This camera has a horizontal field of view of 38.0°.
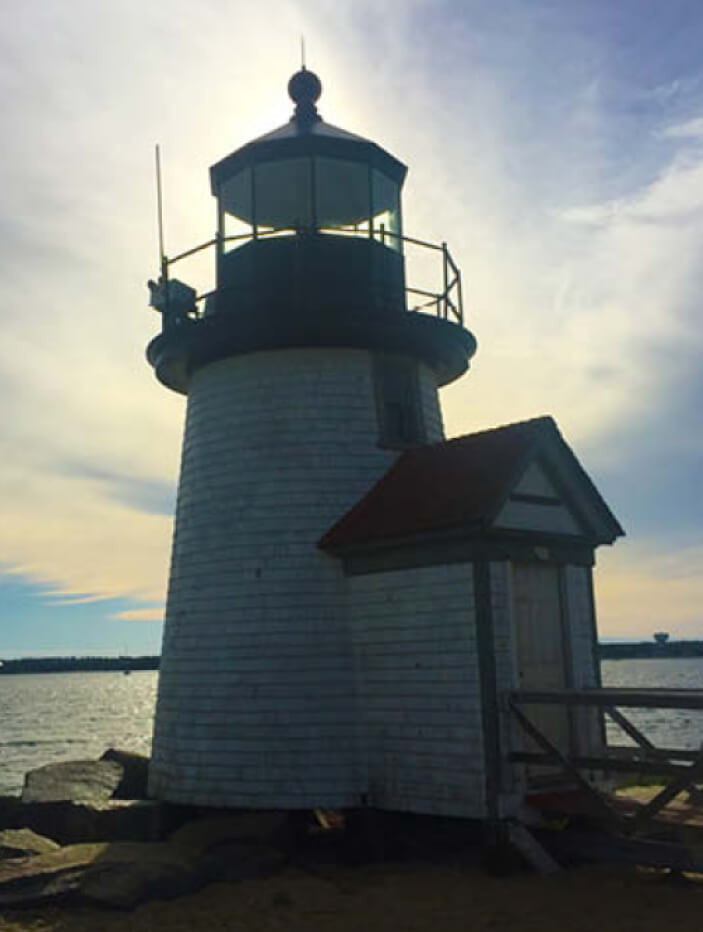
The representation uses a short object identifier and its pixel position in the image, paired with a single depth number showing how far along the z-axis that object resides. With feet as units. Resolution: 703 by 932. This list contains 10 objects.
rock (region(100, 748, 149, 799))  54.03
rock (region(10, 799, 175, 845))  43.01
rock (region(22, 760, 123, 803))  48.42
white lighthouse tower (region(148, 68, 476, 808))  41.52
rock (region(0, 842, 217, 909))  32.37
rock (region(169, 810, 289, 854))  38.96
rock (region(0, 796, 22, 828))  48.11
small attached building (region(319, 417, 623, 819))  36.78
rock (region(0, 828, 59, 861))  38.37
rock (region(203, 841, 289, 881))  36.14
